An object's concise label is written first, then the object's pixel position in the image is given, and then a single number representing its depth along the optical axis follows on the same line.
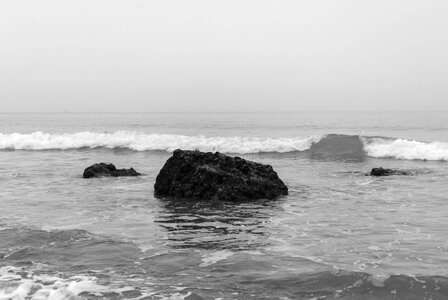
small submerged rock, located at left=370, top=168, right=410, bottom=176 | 18.50
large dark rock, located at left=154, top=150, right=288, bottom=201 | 13.57
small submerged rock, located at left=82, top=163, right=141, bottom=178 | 18.78
